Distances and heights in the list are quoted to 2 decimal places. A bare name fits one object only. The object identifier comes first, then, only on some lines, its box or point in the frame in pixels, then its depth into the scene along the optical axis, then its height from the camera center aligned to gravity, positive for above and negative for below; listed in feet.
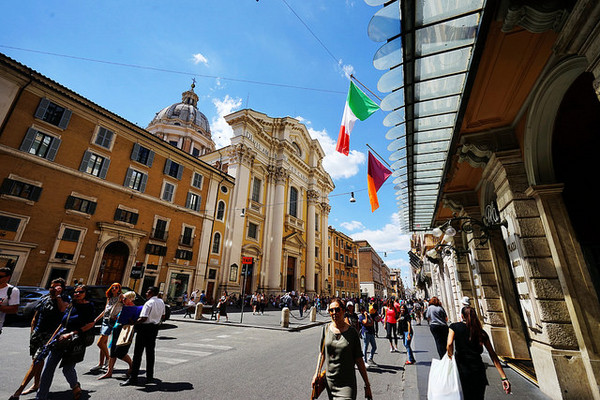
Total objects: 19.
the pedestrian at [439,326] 17.92 -2.09
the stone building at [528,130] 10.57 +9.82
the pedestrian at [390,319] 27.99 -2.59
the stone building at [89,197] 46.11 +18.69
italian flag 22.84 +16.05
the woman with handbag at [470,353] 10.16 -2.22
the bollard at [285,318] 42.19 -4.19
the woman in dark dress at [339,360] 8.95 -2.30
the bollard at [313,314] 54.56 -4.57
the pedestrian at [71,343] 12.22 -2.63
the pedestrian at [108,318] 17.99 -2.07
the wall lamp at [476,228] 20.22 +5.65
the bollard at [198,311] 47.57 -3.88
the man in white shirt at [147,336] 15.69 -2.86
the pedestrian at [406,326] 22.17 -2.94
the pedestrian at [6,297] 13.46 -0.65
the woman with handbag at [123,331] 16.20 -2.71
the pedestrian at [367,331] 21.69 -3.10
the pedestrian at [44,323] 13.16 -1.87
